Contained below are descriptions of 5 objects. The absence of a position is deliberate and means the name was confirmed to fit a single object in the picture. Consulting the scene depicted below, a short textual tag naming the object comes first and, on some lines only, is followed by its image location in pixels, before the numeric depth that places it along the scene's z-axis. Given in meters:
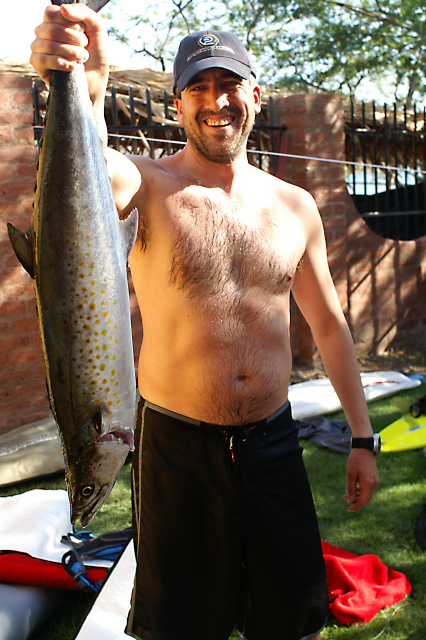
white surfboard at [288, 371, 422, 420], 5.32
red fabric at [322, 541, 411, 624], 2.74
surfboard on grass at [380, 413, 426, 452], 4.49
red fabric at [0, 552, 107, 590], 2.74
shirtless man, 1.89
